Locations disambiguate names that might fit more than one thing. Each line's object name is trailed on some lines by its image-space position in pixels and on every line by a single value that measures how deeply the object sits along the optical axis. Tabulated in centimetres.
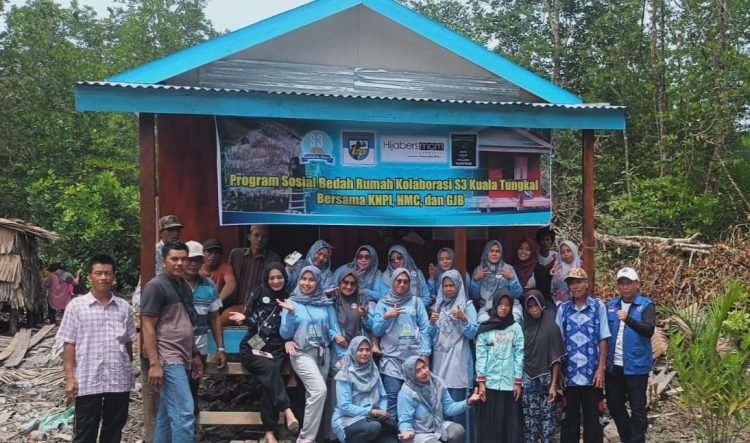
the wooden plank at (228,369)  555
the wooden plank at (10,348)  985
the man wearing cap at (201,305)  504
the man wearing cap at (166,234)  547
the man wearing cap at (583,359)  521
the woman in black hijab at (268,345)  524
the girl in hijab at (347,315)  542
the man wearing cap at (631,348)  519
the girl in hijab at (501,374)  524
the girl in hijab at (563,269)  625
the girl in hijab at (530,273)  638
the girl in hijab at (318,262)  580
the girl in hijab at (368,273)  596
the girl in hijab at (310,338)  515
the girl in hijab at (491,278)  591
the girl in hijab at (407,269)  596
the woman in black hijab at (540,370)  527
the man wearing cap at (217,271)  602
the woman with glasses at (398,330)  534
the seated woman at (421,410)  499
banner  602
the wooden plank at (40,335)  1076
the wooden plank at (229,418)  554
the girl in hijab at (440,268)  595
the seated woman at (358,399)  494
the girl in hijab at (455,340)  548
